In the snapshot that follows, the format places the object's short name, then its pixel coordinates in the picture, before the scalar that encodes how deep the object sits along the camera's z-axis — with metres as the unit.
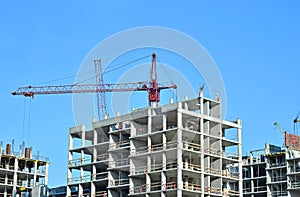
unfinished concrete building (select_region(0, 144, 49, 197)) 107.44
